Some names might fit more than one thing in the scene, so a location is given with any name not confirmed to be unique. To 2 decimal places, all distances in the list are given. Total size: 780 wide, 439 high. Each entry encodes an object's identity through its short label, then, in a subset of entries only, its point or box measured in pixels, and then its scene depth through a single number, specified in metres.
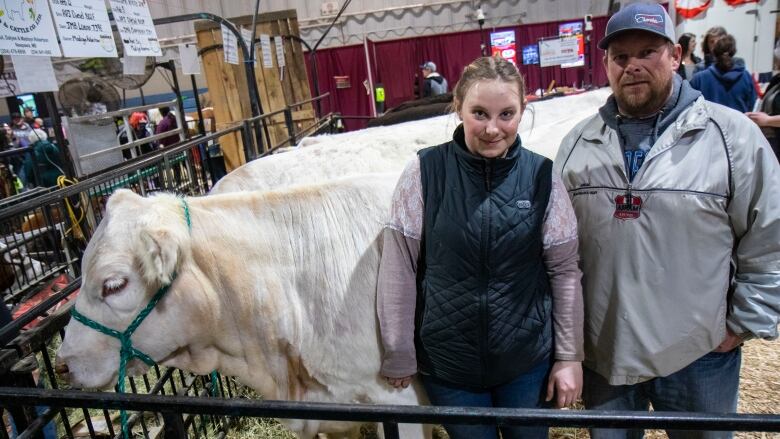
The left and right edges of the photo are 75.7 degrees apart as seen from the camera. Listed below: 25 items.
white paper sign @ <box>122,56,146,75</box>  4.06
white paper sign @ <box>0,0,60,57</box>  2.42
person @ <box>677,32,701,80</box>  5.90
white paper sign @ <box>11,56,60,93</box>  2.69
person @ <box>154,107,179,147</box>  10.45
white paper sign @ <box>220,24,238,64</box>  5.24
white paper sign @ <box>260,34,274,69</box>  6.39
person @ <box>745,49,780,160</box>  4.00
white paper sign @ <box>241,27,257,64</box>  6.47
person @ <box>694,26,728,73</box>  4.97
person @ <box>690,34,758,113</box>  4.73
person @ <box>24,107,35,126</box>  11.85
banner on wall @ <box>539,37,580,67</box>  8.91
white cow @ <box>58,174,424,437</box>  1.84
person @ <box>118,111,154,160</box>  11.08
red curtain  17.05
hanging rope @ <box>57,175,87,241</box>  3.70
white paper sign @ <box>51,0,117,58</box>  2.80
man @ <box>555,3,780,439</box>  1.60
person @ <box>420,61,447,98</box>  11.43
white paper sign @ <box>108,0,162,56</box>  3.49
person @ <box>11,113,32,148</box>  11.79
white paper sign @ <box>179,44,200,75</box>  5.34
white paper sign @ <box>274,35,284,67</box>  7.68
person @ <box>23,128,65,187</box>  7.02
